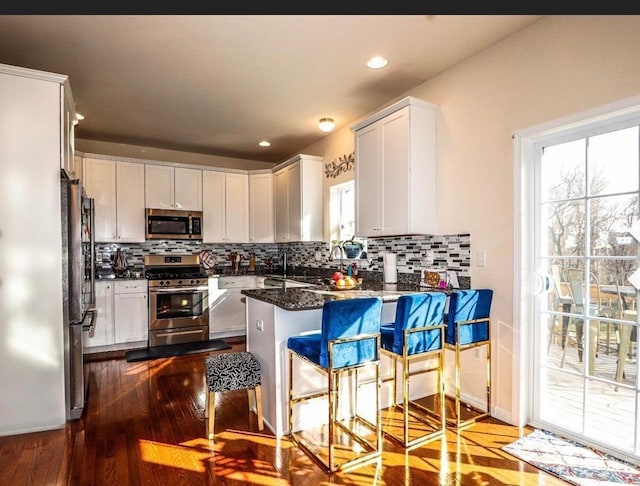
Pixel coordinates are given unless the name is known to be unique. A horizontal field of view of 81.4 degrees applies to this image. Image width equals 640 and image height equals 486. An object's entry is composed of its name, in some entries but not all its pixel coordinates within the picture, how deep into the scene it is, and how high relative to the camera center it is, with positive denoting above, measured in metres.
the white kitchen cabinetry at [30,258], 2.53 -0.12
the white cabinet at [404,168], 3.17 +0.63
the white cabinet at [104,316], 4.50 -0.91
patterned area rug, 1.99 -1.29
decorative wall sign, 4.42 +0.93
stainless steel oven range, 4.74 -0.87
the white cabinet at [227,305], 5.15 -0.91
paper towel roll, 3.64 -0.29
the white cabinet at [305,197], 4.91 +0.58
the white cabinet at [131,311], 4.61 -0.88
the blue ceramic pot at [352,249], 4.21 -0.10
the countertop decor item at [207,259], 5.80 -0.29
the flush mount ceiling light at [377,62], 2.94 +1.43
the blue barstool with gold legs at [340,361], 2.09 -0.72
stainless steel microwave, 5.08 +0.23
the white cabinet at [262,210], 5.79 +0.47
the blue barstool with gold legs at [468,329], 2.58 -0.64
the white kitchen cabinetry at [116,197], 4.77 +0.58
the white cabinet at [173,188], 5.11 +0.75
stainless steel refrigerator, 2.70 -0.37
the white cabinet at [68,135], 2.74 +0.84
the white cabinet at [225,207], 5.52 +0.51
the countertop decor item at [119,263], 5.08 -0.30
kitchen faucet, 4.42 -0.15
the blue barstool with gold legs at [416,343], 2.33 -0.67
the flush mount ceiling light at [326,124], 4.21 +1.32
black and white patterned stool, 2.49 -0.94
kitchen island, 2.49 -0.72
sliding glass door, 2.14 -0.28
